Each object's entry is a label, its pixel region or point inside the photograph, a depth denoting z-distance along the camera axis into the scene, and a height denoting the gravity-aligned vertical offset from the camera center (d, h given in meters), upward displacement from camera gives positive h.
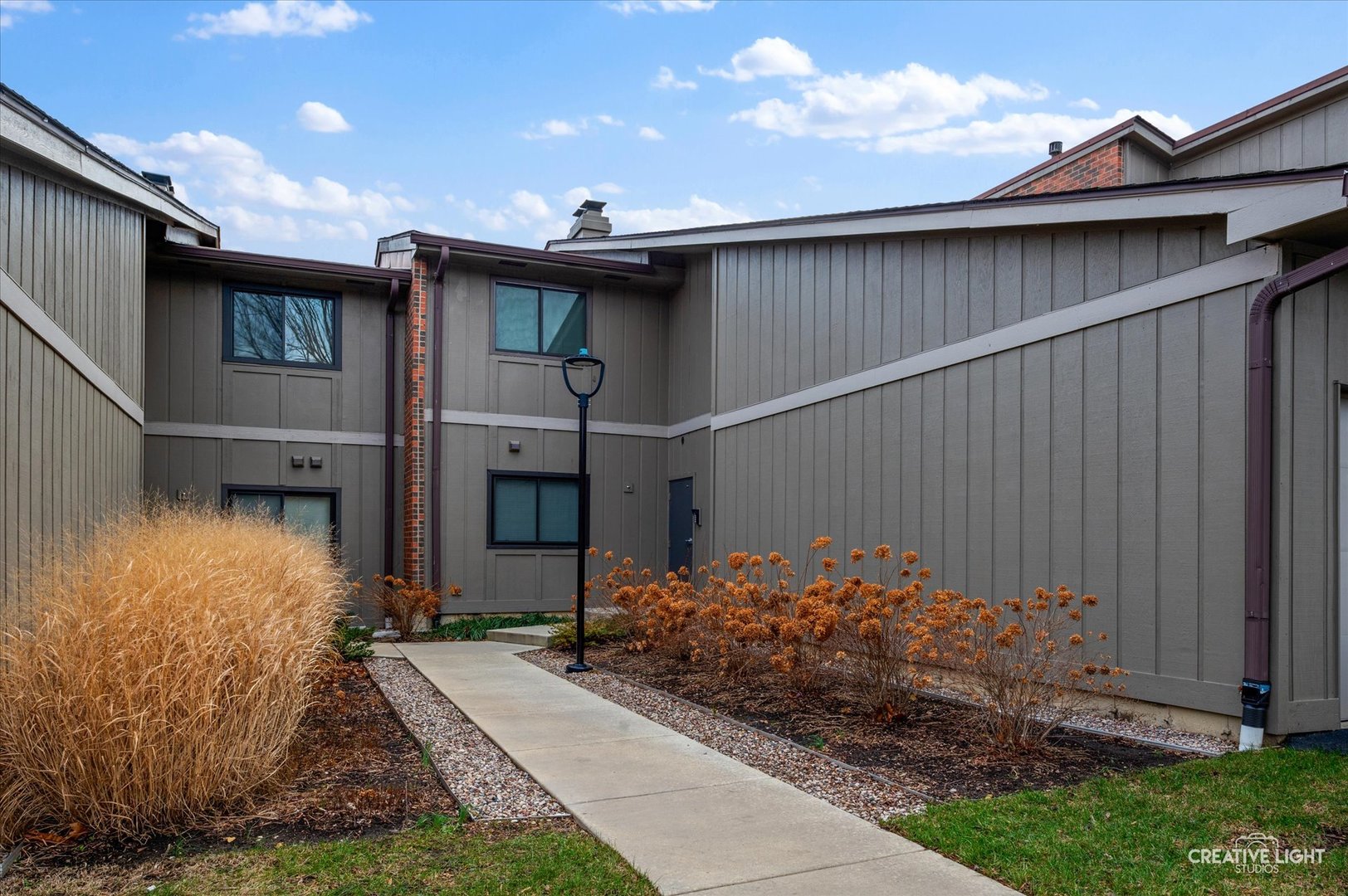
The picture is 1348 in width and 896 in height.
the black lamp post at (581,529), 8.52 -0.71
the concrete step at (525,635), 10.80 -2.15
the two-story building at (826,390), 5.58 +0.59
